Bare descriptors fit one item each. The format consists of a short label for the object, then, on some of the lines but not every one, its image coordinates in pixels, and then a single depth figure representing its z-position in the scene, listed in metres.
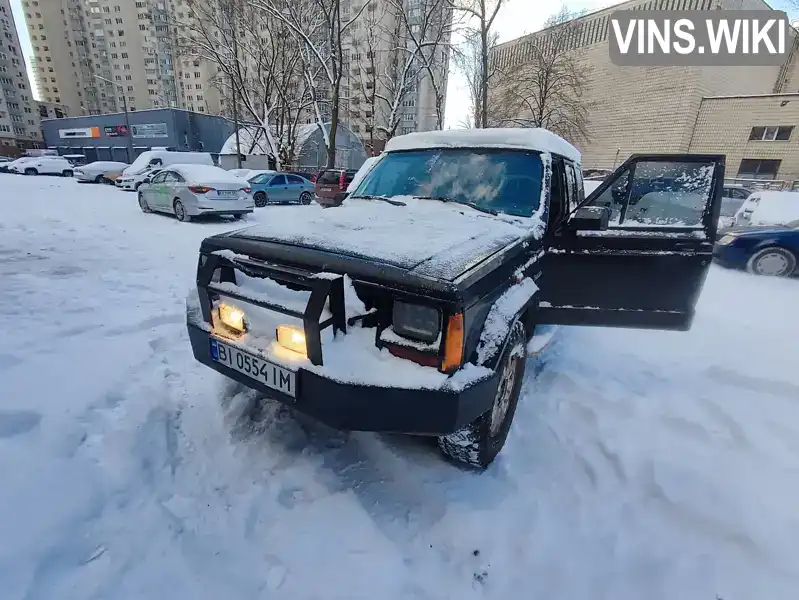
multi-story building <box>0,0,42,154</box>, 62.38
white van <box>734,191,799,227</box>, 7.15
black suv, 1.70
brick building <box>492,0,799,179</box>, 25.27
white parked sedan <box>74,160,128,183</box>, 20.20
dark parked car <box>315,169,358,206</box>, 13.12
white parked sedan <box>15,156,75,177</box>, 26.12
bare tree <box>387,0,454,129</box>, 18.16
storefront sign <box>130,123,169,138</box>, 37.75
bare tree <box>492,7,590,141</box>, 25.44
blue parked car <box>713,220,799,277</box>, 6.36
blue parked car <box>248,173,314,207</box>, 14.48
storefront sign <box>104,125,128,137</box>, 40.06
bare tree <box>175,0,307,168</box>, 21.17
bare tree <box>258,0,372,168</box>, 16.70
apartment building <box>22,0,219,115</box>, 66.88
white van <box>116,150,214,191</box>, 16.78
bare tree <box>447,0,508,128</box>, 16.58
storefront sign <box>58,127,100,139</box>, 42.12
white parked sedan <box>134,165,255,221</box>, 9.20
